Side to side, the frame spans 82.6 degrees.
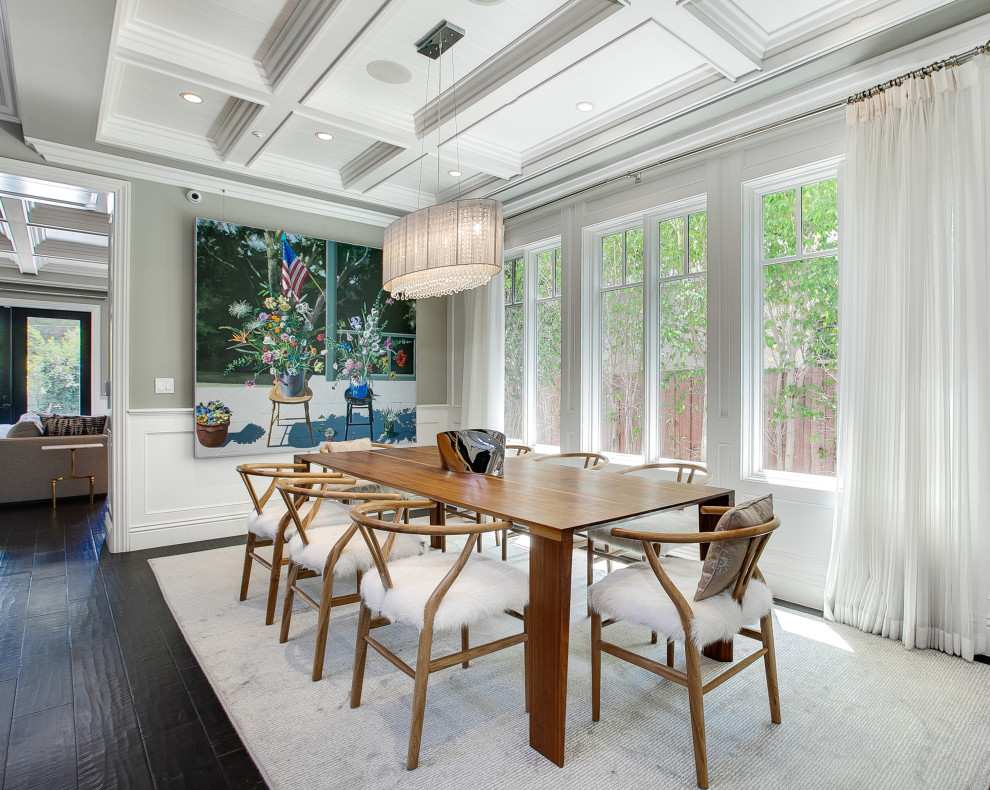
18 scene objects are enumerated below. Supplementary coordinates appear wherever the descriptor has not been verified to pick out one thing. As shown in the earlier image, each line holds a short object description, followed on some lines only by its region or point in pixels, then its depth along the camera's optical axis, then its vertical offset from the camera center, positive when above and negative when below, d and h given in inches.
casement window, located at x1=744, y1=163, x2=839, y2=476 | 123.5 +15.8
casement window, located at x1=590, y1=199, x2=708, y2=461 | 147.2 +15.8
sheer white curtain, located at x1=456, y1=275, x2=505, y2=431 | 198.8 +12.3
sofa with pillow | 209.6 -26.2
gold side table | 215.9 -30.7
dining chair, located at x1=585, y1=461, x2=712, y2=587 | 99.5 -25.8
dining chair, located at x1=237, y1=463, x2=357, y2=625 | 106.3 -26.4
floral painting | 171.3 +16.0
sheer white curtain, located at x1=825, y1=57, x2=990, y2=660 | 95.7 +3.6
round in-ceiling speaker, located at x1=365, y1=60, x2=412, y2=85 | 121.3 +70.2
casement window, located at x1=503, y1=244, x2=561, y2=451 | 189.2 +15.8
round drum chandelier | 110.6 +30.4
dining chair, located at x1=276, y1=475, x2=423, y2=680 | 86.6 -26.6
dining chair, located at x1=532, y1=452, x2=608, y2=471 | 138.5 -17.2
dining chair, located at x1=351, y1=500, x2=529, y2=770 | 67.4 -26.1
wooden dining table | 67.1 -16.5
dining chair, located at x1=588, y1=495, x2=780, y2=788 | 64.8 -26.3
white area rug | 65.7 -44.8
